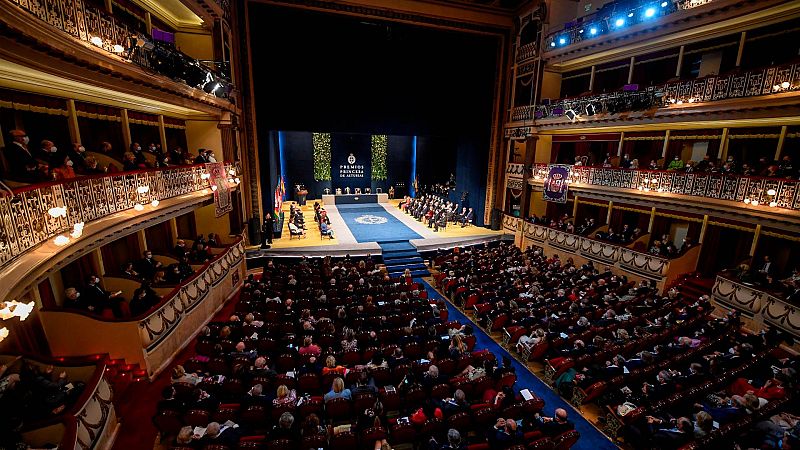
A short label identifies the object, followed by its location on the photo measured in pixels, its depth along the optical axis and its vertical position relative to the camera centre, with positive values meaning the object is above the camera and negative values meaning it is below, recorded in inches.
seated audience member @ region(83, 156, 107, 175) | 295.0 -14.6
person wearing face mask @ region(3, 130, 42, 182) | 232.2 -8.7
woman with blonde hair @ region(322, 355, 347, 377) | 303.1 -179.5
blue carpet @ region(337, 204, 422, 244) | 783.7 -173.0
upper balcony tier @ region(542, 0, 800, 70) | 472.3 +200.3
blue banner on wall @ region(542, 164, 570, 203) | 704.4 -48.3
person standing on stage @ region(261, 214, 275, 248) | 681.0 -146.4
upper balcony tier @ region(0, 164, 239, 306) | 193.5 -48.1
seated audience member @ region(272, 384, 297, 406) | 259.7 -177.4
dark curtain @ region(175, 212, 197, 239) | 555.5 -118.0
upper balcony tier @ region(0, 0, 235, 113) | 195.3 +70.8
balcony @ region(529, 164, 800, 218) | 428.8 -35.4
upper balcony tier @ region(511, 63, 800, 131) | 428.7 +87.4
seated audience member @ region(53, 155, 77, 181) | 253.6 -16.2
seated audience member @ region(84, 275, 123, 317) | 323.3 -134.7
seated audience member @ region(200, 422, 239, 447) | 222.1 -176.5
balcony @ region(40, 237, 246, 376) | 300.8 -162.0
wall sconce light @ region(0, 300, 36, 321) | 182.5 -83.1
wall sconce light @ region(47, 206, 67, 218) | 223.6 -39.2
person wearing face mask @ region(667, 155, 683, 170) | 580.7 -4.4
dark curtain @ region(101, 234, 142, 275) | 400.2 -119.5
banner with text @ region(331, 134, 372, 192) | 1202.0 -22.5
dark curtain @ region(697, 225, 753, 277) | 548.7 -135.2
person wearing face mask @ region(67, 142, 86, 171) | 292.5 -7.7
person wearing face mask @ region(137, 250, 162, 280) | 416.5 -133.8
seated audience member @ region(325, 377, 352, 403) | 268.8 -174.9
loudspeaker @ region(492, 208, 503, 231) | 893.8 -151.7
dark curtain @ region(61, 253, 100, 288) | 341.7 -119.2
